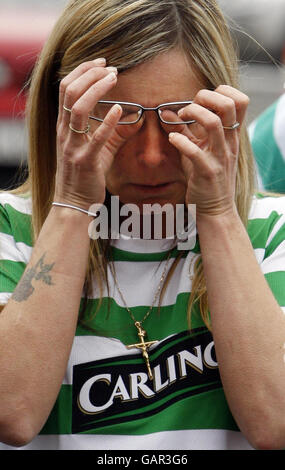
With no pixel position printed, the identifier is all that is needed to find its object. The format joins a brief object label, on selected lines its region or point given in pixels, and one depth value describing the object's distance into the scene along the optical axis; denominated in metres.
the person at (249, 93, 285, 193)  4.63
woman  4.07
